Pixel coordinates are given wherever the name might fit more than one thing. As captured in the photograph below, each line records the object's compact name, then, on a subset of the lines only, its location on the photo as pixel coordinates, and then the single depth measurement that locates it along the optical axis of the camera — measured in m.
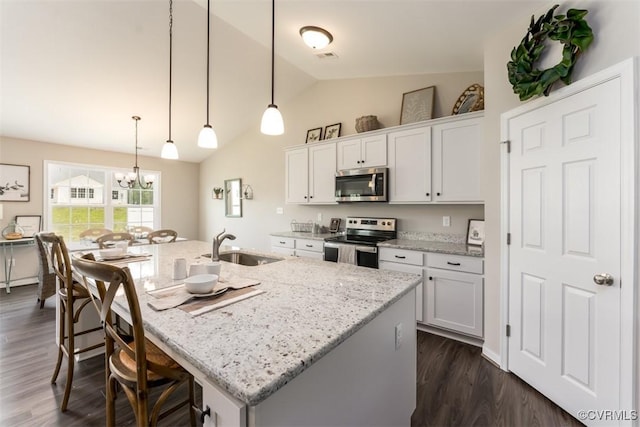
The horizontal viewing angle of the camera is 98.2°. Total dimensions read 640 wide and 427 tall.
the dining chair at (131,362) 0.91
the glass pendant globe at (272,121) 1.74
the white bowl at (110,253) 2.05
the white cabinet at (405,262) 2.82
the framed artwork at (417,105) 3.17
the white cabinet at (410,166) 2.99
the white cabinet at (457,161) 2.67
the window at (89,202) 4.61
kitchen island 0.72
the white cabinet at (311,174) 3.87
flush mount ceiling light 2.46
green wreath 1.59
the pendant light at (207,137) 2.04
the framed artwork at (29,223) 4.22
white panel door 1.50
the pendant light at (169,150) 2.43
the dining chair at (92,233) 4.28
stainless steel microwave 3.29
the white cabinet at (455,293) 2.49
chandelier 4.13
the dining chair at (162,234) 3.17
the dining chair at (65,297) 1.75
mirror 5.57
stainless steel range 3.14
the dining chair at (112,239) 2.81
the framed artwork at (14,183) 4.07
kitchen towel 3.21
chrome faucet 2.02
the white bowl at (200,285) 1.22
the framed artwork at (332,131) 4.08
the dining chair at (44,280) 3.38
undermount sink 2.38
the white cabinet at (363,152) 3.34
